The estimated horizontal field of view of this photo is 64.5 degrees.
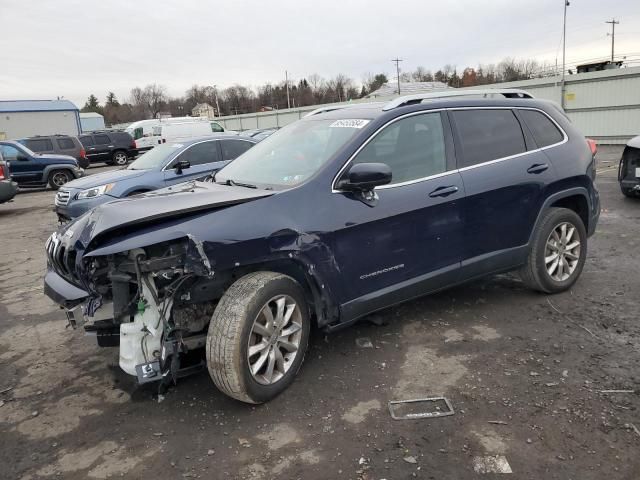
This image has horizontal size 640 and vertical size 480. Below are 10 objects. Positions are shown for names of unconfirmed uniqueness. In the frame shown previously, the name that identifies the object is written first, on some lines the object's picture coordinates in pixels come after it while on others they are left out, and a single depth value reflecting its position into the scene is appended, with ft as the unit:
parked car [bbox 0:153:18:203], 38.86
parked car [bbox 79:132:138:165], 85.71
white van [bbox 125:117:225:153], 83.42
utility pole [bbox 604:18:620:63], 182.91
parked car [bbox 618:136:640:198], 27.14
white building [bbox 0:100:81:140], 104.78
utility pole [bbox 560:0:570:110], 75.15
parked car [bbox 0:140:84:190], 55.01
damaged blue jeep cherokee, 9.89
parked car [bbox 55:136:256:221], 27.43
